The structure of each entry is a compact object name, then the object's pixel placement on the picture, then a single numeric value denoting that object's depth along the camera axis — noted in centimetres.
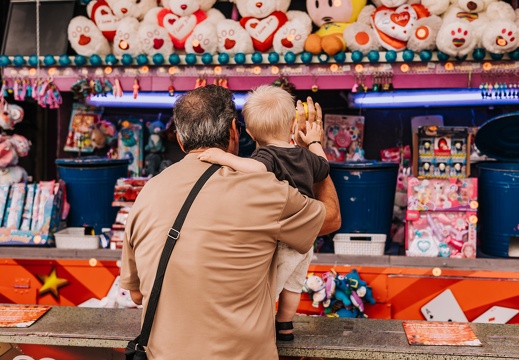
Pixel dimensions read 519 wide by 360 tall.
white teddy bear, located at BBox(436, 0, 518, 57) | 464
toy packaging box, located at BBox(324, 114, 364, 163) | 605
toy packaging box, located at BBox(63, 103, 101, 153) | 641
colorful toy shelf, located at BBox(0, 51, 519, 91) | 489
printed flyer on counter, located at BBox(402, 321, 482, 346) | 293
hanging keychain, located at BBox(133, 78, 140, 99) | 532
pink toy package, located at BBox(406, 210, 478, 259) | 489
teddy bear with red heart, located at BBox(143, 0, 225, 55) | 523
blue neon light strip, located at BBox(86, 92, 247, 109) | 595
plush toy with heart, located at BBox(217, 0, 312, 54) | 511
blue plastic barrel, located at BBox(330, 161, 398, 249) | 507
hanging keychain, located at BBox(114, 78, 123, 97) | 539
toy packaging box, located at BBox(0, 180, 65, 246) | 539
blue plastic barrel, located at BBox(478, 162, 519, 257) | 501
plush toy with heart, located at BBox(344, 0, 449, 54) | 482
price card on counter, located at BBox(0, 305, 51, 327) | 327
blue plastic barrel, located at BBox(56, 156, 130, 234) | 553
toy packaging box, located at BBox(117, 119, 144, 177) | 644
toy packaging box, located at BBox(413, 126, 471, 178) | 502
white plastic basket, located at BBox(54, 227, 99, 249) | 532
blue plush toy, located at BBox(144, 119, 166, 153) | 638
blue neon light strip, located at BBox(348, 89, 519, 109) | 551
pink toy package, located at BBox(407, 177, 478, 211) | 495
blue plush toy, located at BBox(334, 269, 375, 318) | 452
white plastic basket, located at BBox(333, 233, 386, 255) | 503
